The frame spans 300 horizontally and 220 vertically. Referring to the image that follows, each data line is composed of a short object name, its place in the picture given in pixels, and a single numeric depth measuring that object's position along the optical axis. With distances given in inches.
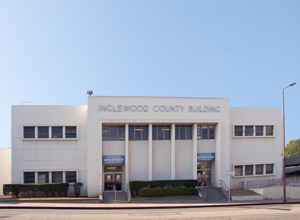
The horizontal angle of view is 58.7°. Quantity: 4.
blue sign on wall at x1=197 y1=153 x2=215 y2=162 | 983.0
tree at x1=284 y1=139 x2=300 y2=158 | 2251.5
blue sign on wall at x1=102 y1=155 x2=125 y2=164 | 924.6
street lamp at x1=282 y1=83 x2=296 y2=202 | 858.8
